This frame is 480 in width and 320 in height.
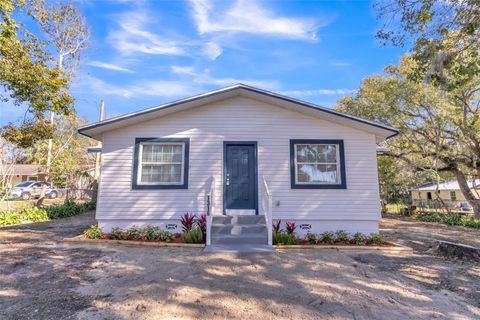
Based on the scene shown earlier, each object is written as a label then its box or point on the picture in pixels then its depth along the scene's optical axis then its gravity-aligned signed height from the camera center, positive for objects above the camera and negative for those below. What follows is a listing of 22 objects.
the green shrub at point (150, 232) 7.18 -0.80
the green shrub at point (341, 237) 7.26 -0.92
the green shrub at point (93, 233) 7.23 -0.83
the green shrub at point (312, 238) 7.18 -0.94
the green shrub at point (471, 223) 11.84 -0.88
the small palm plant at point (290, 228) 7.38 -0.69
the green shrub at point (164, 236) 7.08 -0.88
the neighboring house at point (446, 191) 29.92 +1.42
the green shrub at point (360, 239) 7.11 -0.95
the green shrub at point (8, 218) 10.19 -0.62
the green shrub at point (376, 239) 7.20 -0.96
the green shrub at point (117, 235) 7.14 -0.86
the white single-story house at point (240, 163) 7.70 +1.17
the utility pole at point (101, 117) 17.97 +5.70
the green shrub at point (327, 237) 7.22 -0.92
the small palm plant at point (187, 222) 7.39 -0.53
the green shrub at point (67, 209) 12.49 -0.35
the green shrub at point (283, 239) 6.83 -0.91
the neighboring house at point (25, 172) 14.28 +3.31
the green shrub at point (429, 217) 14.86 -0.82
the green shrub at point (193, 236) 6.80 -0.85
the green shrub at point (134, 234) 7.18 -0.84
